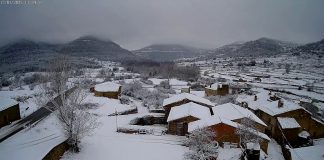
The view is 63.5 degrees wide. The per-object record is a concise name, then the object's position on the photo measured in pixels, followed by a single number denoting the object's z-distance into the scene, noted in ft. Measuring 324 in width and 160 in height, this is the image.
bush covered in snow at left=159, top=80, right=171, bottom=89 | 271.90
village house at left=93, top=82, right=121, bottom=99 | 183.32
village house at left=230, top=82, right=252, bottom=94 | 258.04
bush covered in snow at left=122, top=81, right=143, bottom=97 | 216.82
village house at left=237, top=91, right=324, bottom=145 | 133.90
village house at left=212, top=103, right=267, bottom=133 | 111.55
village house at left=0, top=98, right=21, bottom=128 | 106.01
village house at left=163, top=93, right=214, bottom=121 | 136.98
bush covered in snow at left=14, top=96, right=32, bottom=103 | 158.05
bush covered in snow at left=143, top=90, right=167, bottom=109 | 178.69
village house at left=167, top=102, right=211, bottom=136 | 109.50
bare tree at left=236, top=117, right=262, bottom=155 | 83.41
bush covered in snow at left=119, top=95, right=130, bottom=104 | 181.14
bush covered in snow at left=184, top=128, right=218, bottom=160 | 74.64
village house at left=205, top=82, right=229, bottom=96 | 214.81
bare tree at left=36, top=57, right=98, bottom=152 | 81.05
